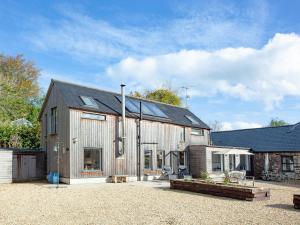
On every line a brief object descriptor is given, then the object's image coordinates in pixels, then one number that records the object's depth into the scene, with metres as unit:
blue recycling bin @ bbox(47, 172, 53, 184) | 14.83
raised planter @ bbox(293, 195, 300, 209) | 8.60
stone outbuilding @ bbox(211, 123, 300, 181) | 18.90
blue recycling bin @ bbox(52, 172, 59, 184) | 14.32
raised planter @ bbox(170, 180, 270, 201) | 9.85
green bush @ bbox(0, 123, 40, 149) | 19.92
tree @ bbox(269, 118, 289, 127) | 51.15
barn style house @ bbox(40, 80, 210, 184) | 14.78
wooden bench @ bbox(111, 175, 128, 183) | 15.34
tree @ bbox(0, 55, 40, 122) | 28.69
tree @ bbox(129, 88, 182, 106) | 36.19
